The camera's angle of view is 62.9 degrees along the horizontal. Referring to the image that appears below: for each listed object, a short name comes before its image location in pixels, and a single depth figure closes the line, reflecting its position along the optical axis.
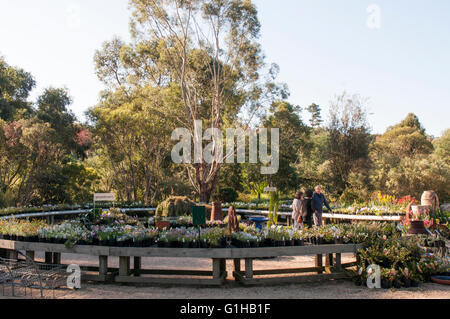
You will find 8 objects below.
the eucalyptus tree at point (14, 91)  16.89
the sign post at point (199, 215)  5.47
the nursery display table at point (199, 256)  5.36
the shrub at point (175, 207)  12.88
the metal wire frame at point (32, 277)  4.93
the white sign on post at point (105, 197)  9.95
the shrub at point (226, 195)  19.44
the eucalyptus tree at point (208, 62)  17.52
